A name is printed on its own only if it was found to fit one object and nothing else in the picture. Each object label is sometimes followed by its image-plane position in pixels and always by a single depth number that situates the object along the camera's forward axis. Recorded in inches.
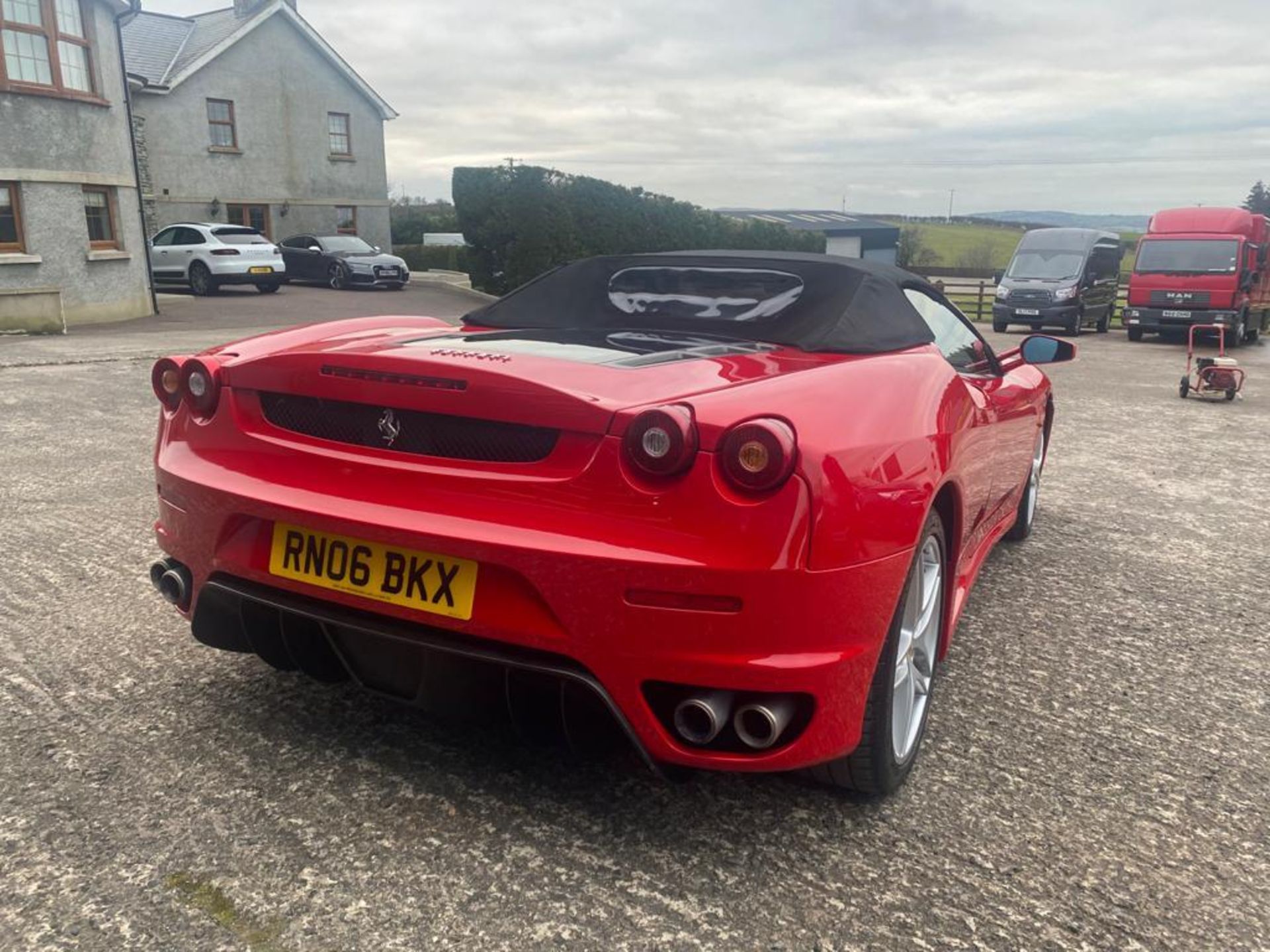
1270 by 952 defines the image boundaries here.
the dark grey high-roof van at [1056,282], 834.8
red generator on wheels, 411.2
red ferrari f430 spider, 78.6
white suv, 894.4
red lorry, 751.1
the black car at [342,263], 981.8
